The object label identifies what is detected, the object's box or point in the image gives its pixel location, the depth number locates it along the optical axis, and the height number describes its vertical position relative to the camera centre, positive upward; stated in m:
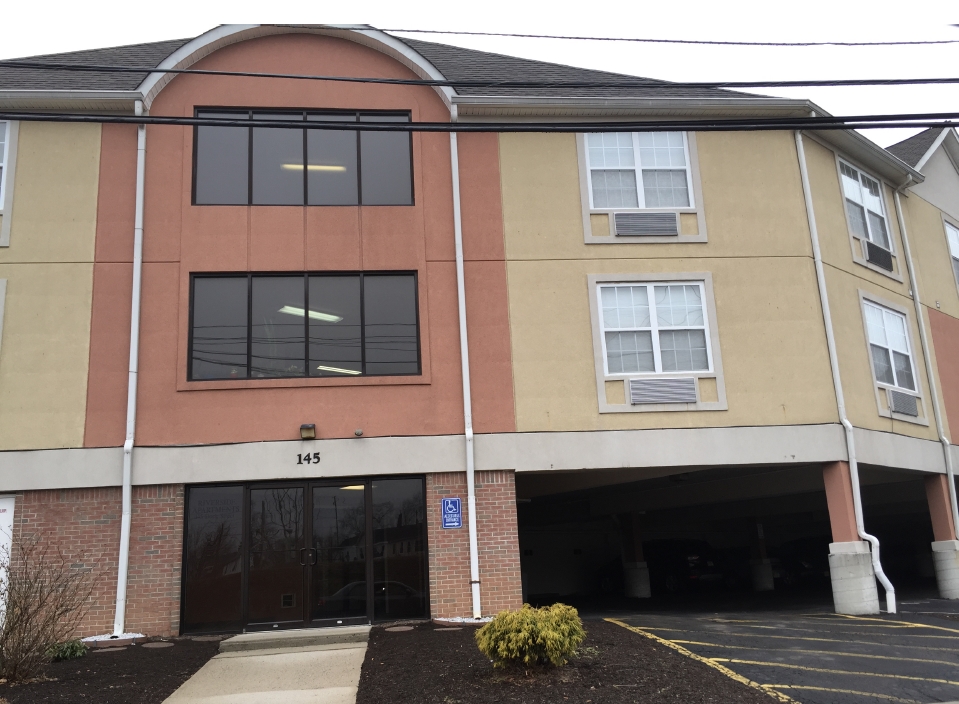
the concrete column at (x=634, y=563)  23.58 -0.14
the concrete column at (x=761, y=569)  24.20 -0.47
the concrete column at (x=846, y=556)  14.47 -0.15
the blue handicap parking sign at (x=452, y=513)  13.93 +0.81
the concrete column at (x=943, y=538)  16.78 +0.07
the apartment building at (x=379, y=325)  13.72 +3.86
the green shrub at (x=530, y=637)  9.30 -0.76
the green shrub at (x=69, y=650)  11.60 -0.82
